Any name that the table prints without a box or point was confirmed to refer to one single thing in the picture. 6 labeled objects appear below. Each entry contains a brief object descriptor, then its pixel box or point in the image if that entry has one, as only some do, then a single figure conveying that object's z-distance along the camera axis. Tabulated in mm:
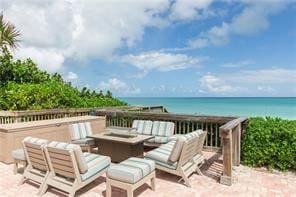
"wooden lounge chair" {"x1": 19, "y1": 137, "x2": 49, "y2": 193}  3125
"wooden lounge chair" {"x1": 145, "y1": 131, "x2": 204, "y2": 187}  3265
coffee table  4190
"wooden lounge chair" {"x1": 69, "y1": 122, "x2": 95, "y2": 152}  4696
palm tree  7275
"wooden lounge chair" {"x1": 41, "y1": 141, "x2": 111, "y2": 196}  2854
